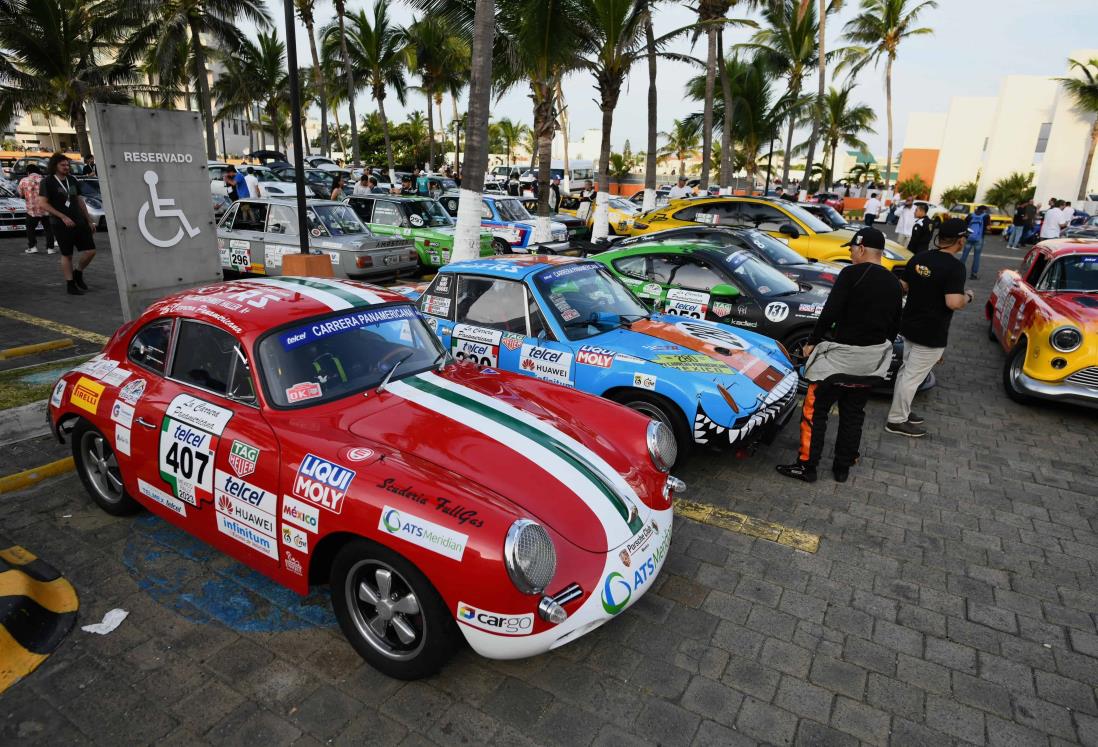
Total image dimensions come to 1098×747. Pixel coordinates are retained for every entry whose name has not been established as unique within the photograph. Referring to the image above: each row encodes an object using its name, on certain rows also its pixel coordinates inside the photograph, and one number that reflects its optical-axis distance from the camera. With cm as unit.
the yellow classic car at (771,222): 1058
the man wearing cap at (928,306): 533
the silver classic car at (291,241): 1026
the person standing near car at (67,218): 933
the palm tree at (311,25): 2922
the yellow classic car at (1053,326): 612
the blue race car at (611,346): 458
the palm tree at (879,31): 3083
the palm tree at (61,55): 2369
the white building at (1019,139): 3325
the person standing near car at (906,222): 1619
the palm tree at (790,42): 2573
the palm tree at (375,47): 3083
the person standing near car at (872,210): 2255
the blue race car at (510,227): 1287
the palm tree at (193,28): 2417
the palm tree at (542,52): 1149
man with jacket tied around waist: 454
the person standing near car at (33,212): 1212
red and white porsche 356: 254
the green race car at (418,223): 1202
